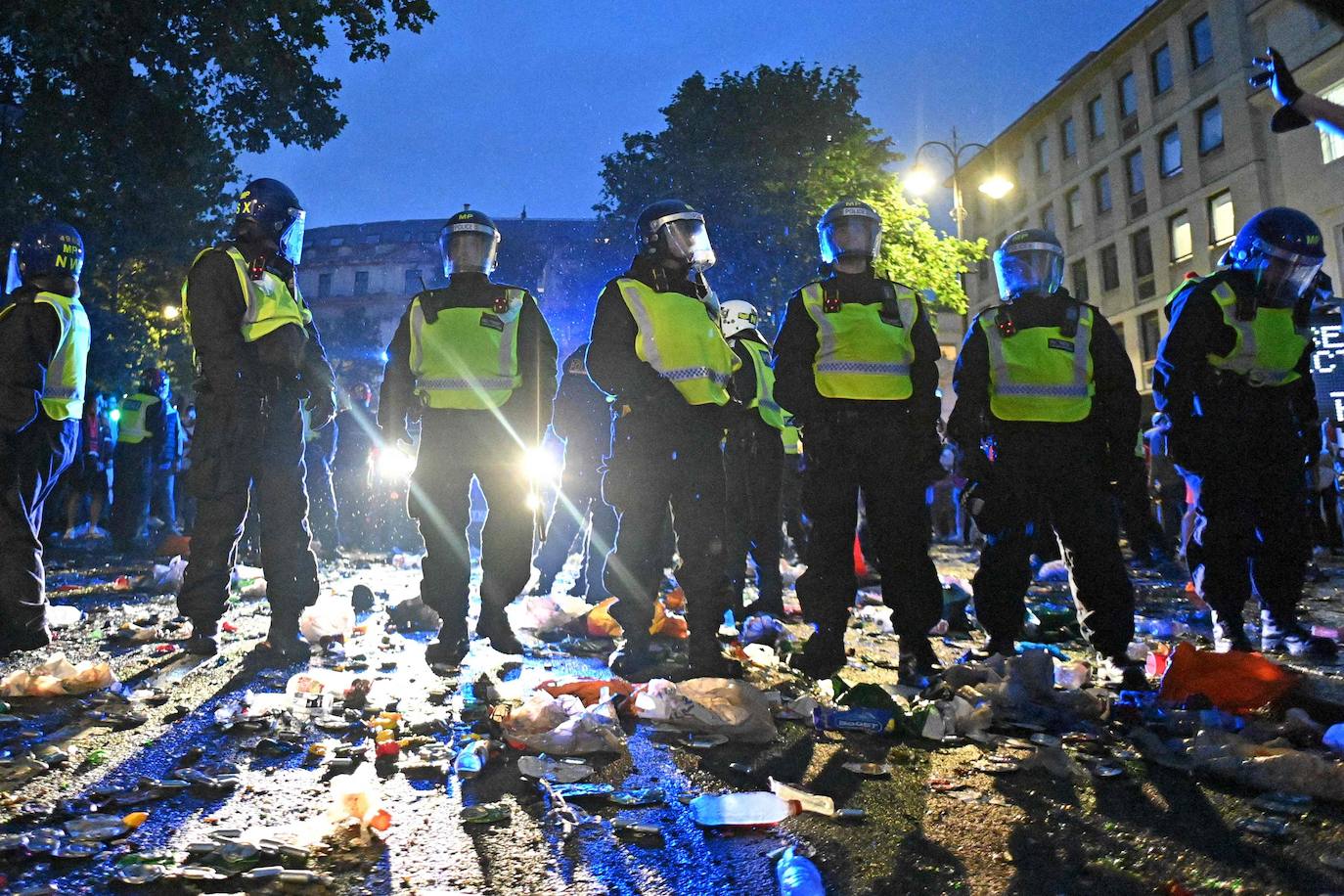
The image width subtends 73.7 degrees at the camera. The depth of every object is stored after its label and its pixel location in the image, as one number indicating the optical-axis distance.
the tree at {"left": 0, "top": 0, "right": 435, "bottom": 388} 12.65
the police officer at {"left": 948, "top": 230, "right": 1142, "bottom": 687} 4.34
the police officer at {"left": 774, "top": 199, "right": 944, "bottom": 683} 4.43
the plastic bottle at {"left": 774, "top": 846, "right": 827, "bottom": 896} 1.98
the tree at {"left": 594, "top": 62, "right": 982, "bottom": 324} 23.36
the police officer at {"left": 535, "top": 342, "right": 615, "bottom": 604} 7.21
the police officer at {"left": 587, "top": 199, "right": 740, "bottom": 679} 4.40
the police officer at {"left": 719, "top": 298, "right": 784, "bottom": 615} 6.35
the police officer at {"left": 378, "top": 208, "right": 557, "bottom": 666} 4.78
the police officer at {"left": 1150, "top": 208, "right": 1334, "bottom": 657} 4.78
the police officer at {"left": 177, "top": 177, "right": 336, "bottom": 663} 4.55
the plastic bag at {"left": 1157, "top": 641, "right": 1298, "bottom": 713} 3.34
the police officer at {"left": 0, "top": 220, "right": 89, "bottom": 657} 4.66
